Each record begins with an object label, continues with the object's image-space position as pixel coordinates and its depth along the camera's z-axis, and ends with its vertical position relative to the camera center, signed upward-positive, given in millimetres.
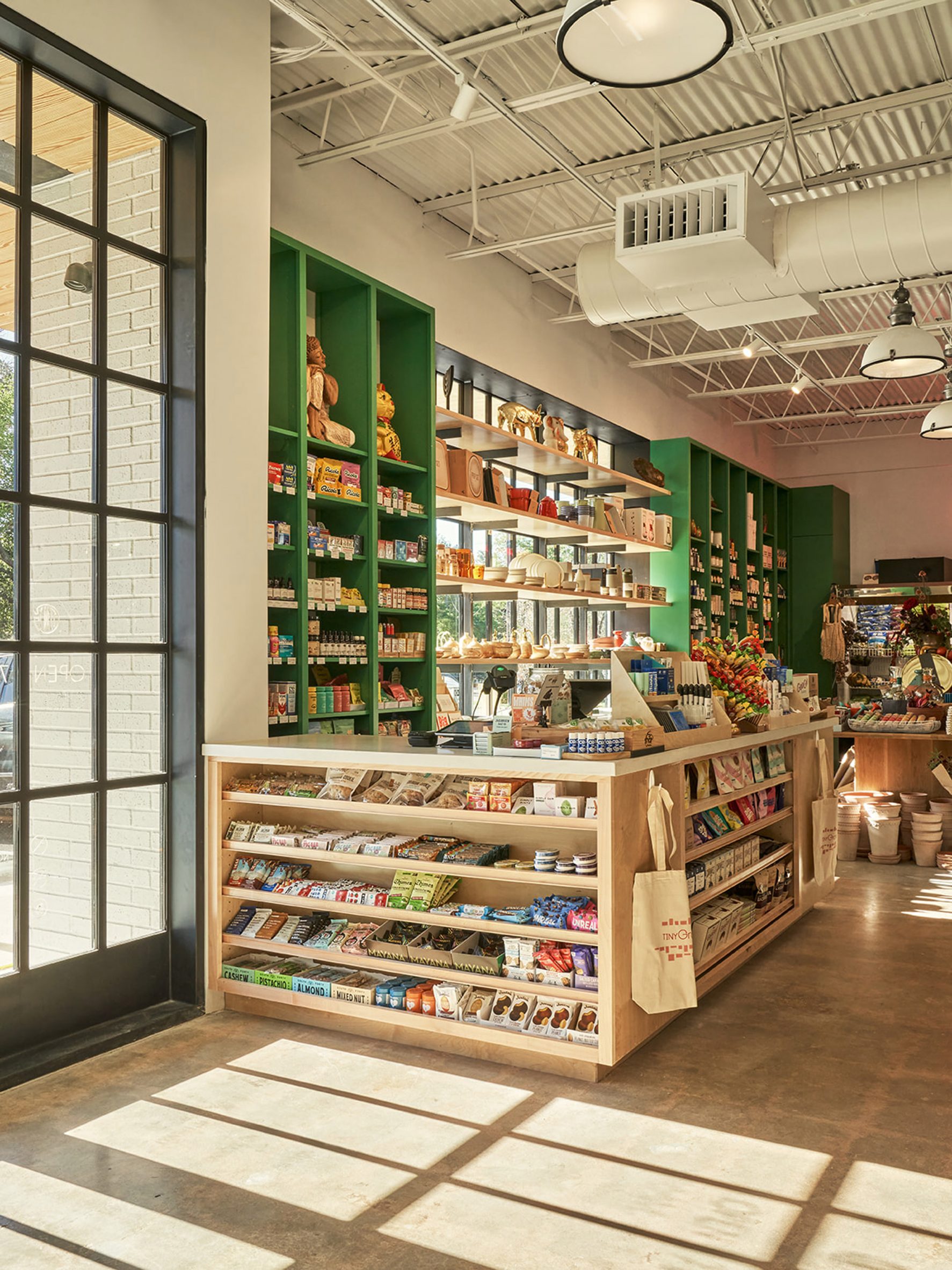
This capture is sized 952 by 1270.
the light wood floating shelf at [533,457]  7777 +1786
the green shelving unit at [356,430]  5844 +1431
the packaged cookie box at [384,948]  4340 -1148
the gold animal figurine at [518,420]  8539 +2003
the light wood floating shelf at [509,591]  7910 +630
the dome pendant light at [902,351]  6489 +1924
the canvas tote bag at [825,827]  6570 -1016
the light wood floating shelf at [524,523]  7680 +1197
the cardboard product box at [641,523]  10281 +1407
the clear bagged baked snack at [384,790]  4434 -508
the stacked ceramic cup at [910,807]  8391 -1128
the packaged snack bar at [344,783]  4457 -481
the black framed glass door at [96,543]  4039 +530
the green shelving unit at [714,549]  11242 +1344
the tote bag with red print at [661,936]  3979 -1023
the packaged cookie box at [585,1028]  3895 -1334
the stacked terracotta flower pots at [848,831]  8438 -1316
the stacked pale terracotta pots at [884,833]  8211 -1298
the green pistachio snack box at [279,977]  4512 -1309
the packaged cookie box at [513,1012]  4039 -1314
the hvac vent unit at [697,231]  5555 +2319
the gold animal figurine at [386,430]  6652 +1500
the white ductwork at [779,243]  5633 +2299
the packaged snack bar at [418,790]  4402 -504
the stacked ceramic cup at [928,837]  8148 -1322
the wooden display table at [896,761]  8617 -792
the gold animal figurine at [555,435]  8938 +1986
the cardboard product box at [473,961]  4145 -1146
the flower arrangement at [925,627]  10133 +356
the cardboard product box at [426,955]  4227 -1147
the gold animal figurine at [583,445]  9633 +2020
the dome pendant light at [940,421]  8891 +2047
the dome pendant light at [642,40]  3119 +1914
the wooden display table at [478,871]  3881 -806
